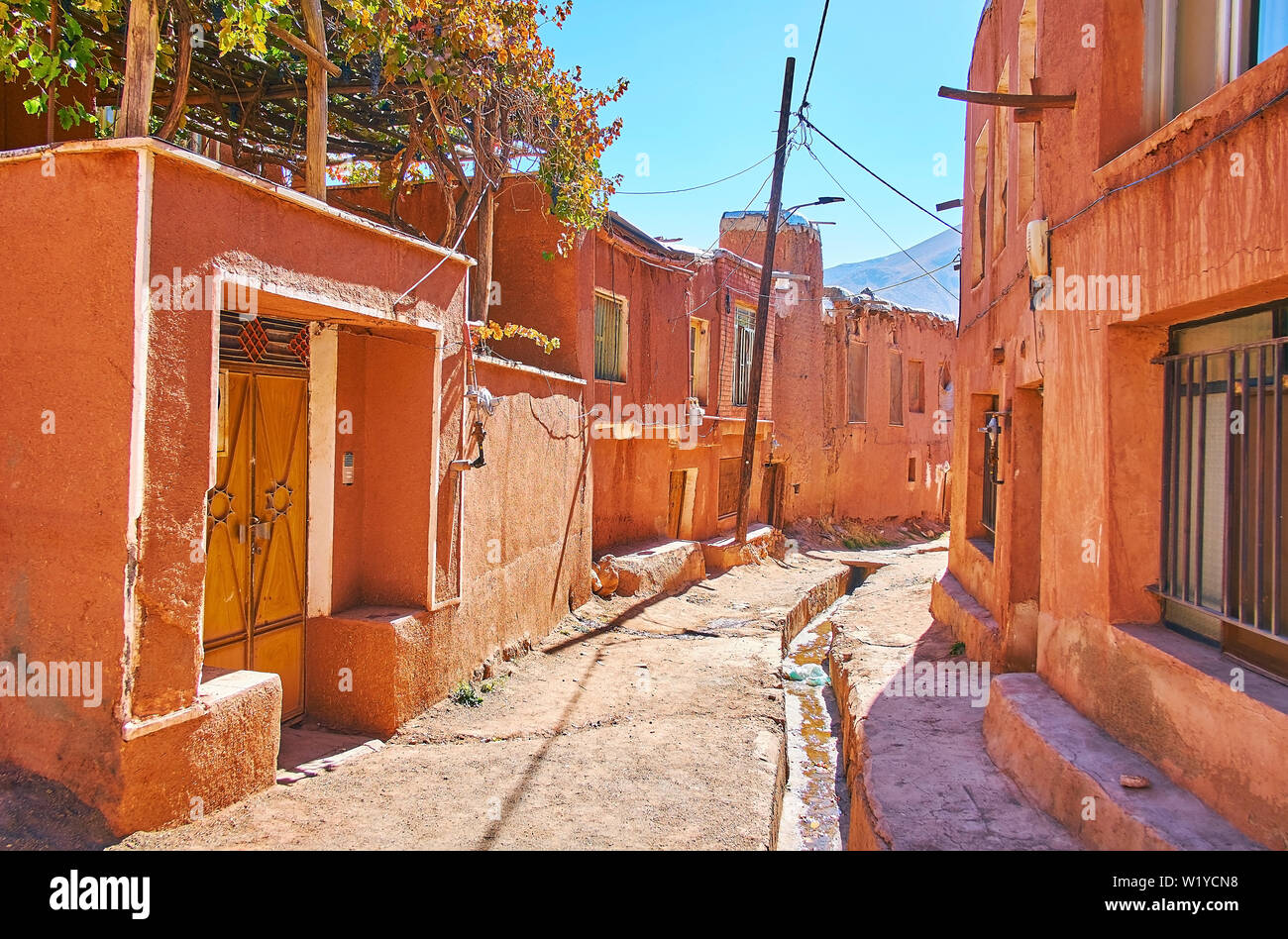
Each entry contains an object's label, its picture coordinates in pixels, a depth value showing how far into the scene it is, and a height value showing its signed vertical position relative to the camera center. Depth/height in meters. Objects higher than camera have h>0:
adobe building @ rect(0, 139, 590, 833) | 3.90 -0.07
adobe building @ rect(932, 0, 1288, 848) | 3.46 +0.37
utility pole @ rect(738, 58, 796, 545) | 14.46 +2.70
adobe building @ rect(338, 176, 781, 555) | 10.47 +1.87
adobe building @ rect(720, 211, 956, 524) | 21.16 +2.17
